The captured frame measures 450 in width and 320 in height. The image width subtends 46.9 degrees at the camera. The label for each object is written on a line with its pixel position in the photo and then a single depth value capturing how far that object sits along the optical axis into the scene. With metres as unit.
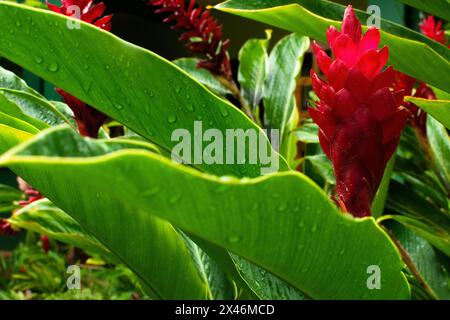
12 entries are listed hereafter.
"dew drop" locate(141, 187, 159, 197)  0.24
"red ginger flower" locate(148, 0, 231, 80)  1.00
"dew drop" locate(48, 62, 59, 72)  0.43
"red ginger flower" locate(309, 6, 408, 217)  0.38
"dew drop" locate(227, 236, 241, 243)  0.29
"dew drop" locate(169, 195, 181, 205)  0.25
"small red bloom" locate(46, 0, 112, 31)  0.57
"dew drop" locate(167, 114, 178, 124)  0.42
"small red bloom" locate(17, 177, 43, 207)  1.00
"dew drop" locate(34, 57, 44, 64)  0.43
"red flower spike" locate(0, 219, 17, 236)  1.47
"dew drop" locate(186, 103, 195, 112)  0.42
